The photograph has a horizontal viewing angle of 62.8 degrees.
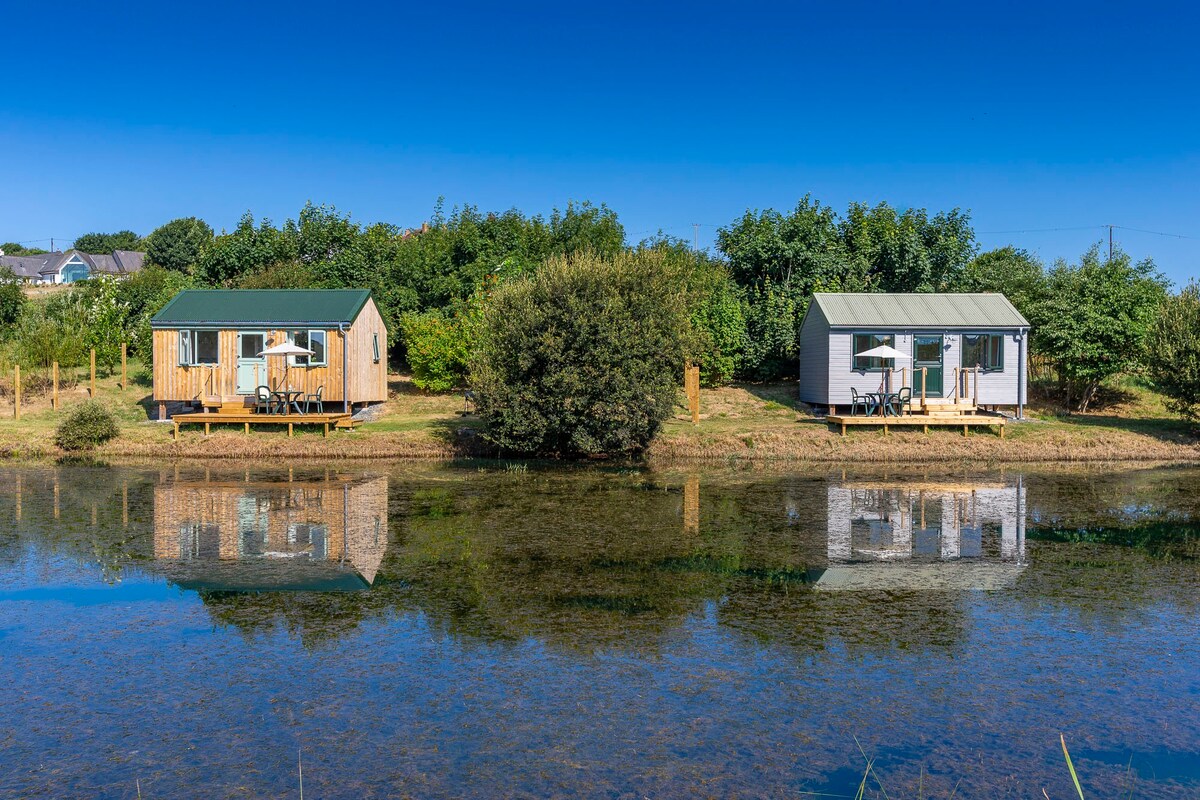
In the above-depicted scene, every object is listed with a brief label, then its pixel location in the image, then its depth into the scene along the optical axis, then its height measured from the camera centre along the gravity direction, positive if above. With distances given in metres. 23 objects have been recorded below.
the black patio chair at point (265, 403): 27.22 -0.94
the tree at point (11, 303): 45.41 +3.03
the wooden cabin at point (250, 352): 27.72 +0.48
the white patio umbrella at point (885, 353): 27.41 +0.51
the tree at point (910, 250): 36.03 +4.51
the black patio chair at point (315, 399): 26.83 -0.82
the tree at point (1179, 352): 25.69 +0.53
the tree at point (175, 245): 80.69 +10.30
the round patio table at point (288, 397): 26.72 -0.78
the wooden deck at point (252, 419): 25.98 -1.32
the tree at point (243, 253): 41.84 +4.95
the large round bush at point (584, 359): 22.94 +0.26
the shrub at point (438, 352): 32.88 +0.60
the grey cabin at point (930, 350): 28.94 +0.64
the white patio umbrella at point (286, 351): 26.31 +0.49
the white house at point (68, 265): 97.75 +10.66
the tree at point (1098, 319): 29.02 +1.59
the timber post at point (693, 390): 27.48 -0.55
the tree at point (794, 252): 35.94 +4.39
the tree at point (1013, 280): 33.44 +3.47
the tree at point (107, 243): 119.75 +15.37
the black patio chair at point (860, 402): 27.68 -0.89
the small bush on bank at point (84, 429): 24.44 -1.51
